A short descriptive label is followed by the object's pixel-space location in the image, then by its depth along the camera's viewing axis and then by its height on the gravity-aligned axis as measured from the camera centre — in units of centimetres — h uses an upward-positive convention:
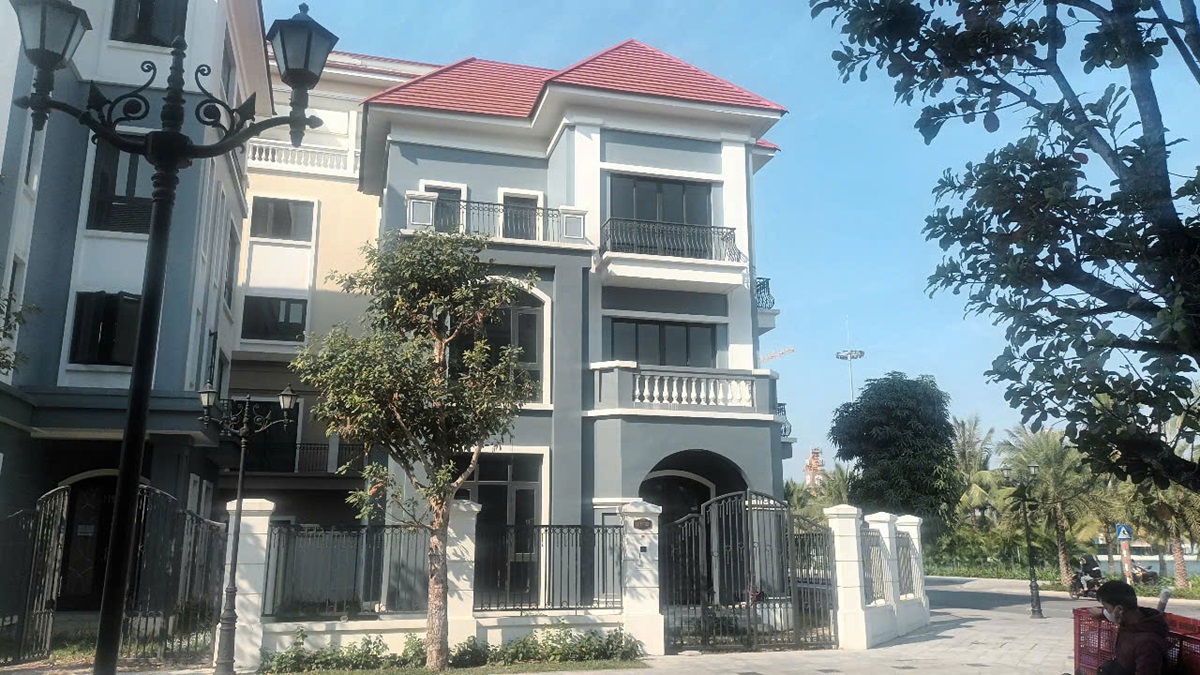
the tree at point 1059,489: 3128 +208
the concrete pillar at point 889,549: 1572 +2
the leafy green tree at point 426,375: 1184 +231
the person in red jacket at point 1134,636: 562 -53
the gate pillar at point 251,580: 1154 -36
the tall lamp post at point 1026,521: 1995 +74
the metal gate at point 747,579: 1361 -43
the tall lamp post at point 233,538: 1093 +14
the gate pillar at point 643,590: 1308 -56
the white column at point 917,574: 1702 -45
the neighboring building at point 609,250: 1724 +601
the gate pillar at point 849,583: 1407 -50
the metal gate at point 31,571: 1182 -25
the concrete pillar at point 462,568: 1238 -23
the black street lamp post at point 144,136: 513 +276
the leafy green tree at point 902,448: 2523 +285
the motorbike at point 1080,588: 2491 -108
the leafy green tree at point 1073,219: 468 +179
